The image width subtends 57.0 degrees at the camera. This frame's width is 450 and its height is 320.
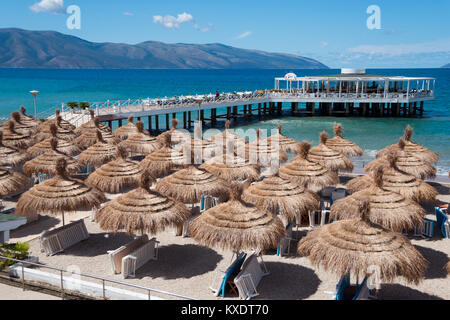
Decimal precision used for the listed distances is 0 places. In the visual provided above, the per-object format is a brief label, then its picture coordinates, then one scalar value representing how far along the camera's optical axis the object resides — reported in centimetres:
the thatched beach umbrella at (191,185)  1189
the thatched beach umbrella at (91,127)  2258
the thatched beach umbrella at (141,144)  2031
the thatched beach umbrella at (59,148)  1773
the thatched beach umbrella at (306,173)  1316
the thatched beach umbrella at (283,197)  1051
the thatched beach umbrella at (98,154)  1706
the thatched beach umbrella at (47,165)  1497
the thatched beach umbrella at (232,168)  1480
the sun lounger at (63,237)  1041
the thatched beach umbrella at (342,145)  1835
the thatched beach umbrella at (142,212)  929
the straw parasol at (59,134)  2091
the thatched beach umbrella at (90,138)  2080
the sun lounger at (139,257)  931
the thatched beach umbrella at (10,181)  1217
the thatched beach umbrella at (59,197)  1030
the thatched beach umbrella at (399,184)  1222
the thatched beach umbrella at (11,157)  1578
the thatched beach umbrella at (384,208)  991
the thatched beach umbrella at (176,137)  2261
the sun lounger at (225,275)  847
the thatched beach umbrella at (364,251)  717
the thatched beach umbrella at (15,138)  1947
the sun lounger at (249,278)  834
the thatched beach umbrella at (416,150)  1630
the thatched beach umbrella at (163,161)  1568
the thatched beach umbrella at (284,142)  1878
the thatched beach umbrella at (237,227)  827
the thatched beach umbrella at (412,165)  1468
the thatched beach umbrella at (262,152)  1688
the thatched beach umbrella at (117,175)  1309
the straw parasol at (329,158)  1599
